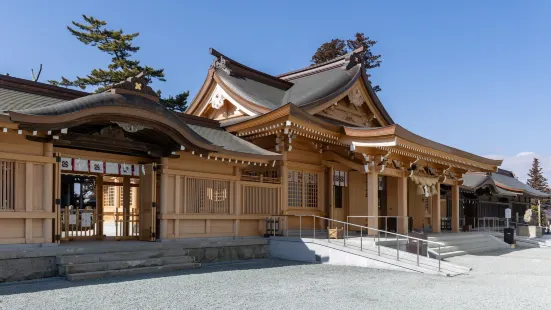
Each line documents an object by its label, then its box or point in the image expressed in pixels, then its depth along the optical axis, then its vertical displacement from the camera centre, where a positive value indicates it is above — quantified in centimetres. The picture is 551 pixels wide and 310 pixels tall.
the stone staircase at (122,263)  929 -177
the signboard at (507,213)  2506 -192
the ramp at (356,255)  1181 -205
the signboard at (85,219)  1261 -111
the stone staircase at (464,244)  1532 -240
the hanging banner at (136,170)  1259 +15
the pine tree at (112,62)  2825 +672
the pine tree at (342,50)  3656 +935
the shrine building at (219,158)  1003 +48
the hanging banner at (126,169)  1235 +17
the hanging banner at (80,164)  1123 +27
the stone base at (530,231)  2567 -297
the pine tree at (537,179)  5445 -43
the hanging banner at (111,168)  1192 +19
